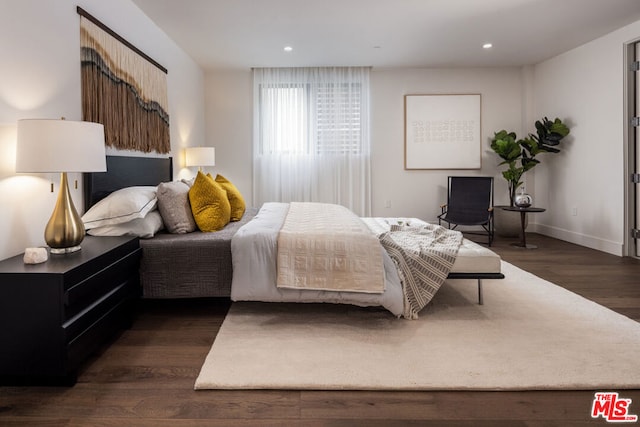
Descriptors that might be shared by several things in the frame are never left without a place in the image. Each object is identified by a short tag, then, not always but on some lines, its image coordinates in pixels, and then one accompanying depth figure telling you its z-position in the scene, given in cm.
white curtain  624
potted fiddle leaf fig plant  558
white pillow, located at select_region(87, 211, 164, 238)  276
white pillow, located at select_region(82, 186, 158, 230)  270
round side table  516
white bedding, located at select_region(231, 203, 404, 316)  257
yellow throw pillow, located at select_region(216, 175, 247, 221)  369
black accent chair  550
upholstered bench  277
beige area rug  191
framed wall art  636
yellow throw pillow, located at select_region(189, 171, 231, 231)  308
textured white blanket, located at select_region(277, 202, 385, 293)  254
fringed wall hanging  297
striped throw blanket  267
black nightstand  182
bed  259
